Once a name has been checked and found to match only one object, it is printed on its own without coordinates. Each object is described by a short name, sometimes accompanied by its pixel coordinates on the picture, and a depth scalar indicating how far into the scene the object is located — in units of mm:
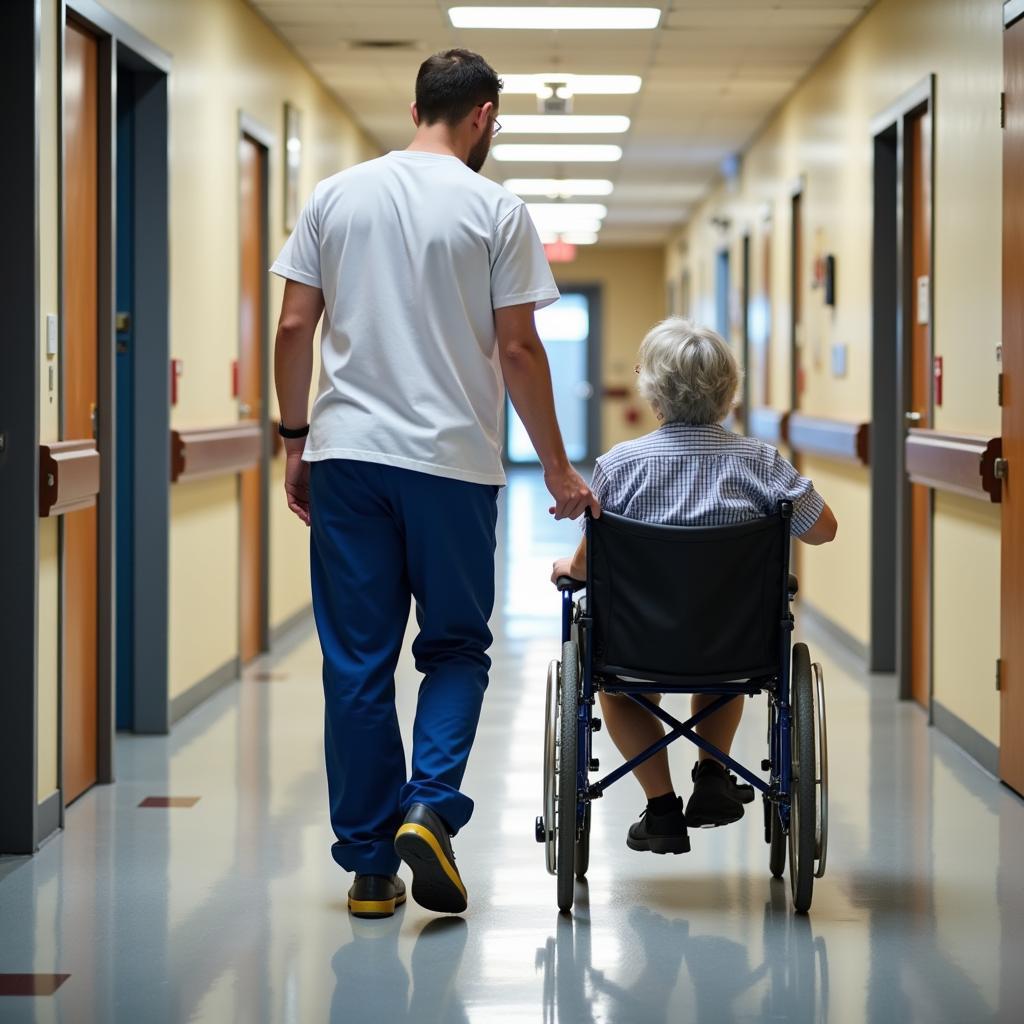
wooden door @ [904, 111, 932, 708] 11202
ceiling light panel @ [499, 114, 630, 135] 18966
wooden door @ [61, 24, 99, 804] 8407
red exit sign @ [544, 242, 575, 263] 32224
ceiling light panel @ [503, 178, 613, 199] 25741
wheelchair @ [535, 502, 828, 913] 5835
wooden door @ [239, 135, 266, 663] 13200
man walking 5960
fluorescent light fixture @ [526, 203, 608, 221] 29458
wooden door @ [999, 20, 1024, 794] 8385
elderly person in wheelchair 5919
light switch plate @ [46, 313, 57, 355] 7482
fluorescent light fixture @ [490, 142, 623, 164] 21805
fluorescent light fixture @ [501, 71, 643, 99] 16302
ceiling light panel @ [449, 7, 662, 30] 13178
